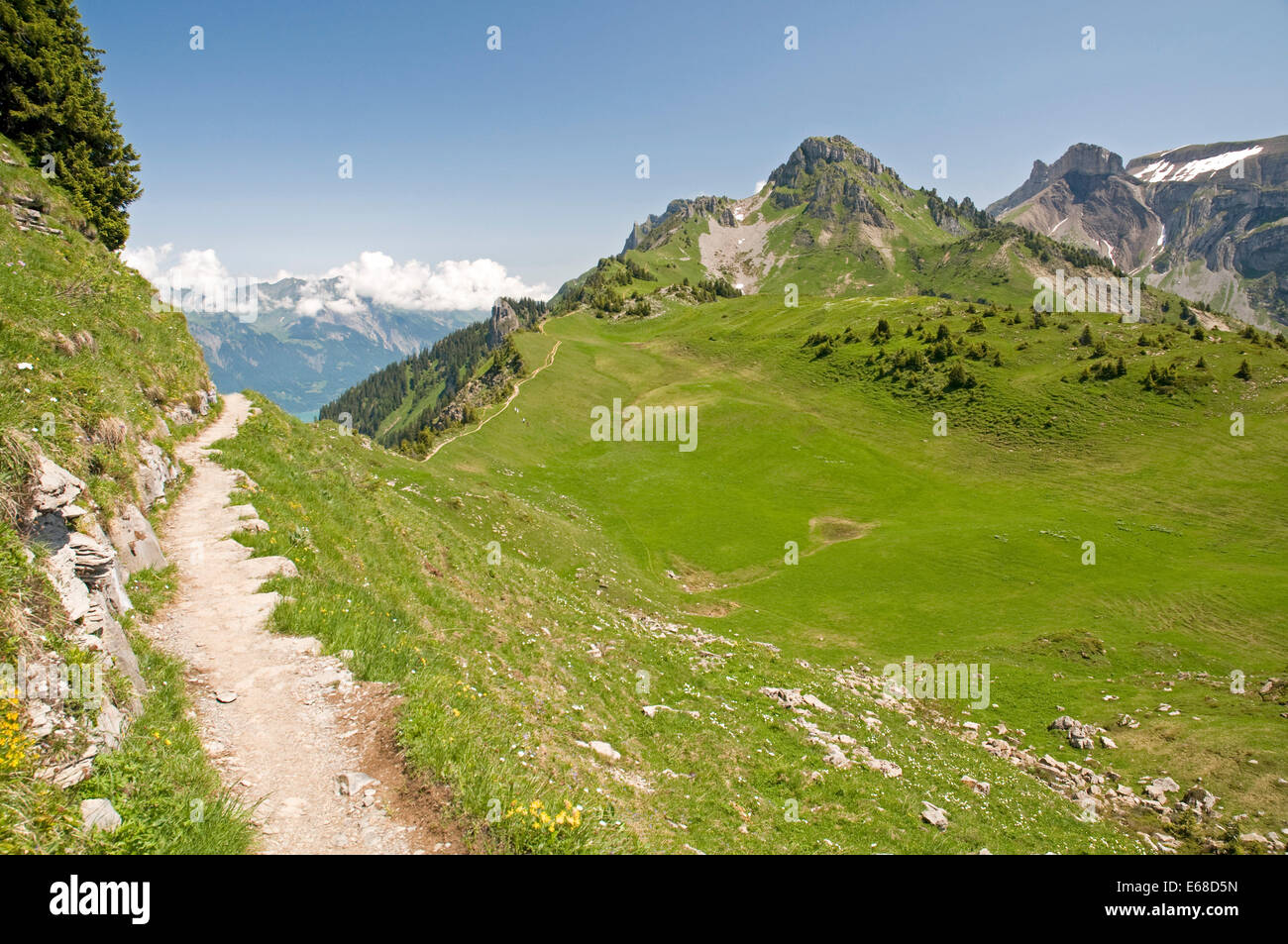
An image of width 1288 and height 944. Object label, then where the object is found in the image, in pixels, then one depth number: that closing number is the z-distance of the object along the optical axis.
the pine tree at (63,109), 31.91
